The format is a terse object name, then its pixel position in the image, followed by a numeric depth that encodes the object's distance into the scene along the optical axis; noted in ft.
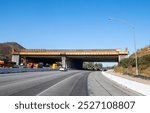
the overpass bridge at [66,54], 315.29
